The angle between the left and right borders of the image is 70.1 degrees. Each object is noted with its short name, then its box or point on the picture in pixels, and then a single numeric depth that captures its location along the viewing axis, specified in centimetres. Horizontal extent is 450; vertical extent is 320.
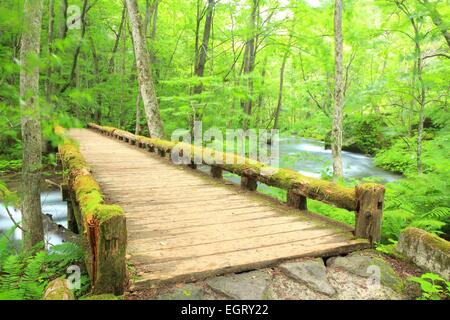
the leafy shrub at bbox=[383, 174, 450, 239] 507
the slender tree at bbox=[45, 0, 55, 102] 1408
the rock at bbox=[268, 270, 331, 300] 289
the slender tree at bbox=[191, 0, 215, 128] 1453
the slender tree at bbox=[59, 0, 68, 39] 1615
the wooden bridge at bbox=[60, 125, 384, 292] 282
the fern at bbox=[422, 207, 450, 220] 519
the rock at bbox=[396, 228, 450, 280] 321
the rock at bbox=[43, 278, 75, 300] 248
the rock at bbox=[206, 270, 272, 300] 282
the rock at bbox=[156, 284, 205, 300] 271
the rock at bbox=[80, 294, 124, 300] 262
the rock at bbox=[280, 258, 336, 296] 304
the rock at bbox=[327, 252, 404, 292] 315
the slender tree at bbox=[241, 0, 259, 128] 1687
